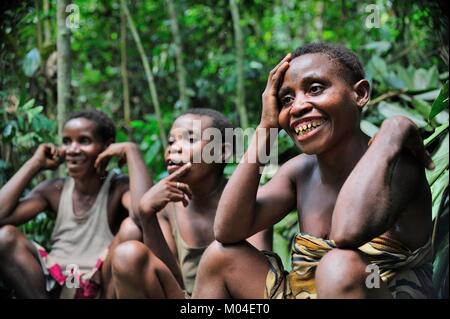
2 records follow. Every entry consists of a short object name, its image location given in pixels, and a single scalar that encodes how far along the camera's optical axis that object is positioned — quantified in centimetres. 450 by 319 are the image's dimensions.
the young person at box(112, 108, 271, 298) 264
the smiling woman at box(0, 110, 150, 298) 321
